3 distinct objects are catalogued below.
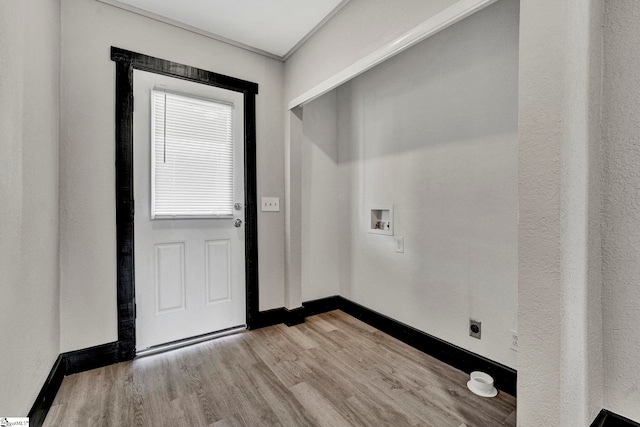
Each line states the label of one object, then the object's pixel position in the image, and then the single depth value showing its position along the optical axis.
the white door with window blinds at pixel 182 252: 2.13
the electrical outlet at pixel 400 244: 2.38
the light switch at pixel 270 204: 2.64
